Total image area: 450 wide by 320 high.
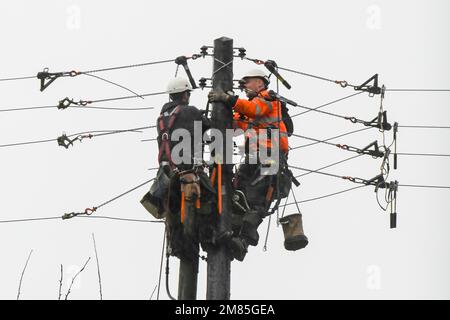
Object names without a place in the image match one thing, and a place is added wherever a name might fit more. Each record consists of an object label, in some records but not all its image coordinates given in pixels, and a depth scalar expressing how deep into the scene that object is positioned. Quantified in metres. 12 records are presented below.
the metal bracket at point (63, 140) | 19.11
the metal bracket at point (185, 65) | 18.41
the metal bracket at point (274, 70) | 18.77
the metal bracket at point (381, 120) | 19.88
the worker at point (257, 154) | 18.33
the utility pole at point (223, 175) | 17.27
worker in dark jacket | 17.50
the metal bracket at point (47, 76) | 19.08
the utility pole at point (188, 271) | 17.52
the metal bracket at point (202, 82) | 18.28
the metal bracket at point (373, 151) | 19.84
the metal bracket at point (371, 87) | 20.11
